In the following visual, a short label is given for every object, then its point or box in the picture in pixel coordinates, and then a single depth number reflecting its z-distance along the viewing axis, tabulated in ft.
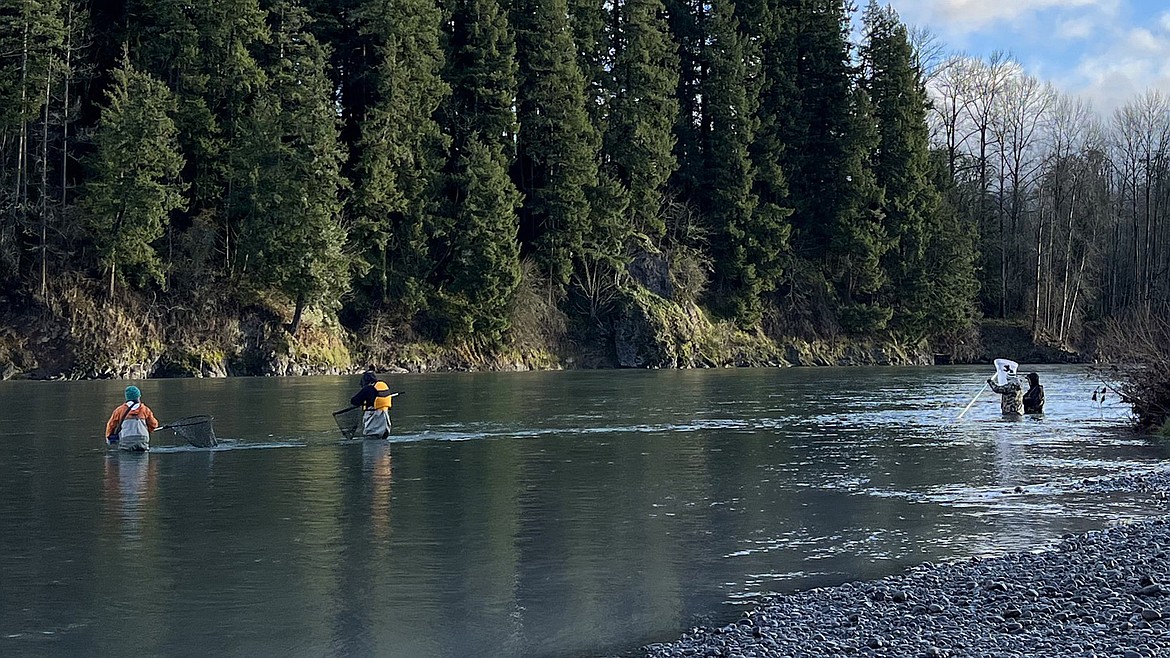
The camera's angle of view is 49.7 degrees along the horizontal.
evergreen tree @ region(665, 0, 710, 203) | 286.25
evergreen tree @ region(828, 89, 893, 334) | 288.71
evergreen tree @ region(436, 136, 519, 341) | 238.27
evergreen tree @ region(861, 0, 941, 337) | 295.48
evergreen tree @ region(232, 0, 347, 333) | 214.90
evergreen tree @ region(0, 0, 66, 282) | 201.67
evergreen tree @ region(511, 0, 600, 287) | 254.27
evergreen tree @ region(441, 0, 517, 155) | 248.32
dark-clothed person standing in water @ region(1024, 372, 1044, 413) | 125.80
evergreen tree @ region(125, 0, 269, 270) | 219.20
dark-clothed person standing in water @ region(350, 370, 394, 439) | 94.89
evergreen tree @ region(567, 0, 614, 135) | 272.51
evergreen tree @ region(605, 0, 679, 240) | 267.39
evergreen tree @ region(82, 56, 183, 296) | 203.62
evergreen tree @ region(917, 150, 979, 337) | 295.69
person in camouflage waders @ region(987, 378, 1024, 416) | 122.42
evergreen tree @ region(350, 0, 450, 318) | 233.14
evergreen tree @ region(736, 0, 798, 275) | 282.15
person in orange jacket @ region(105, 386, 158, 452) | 85.92
